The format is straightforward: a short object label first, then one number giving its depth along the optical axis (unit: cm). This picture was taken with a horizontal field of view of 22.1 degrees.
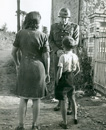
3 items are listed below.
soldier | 559
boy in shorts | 472
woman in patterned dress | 438
